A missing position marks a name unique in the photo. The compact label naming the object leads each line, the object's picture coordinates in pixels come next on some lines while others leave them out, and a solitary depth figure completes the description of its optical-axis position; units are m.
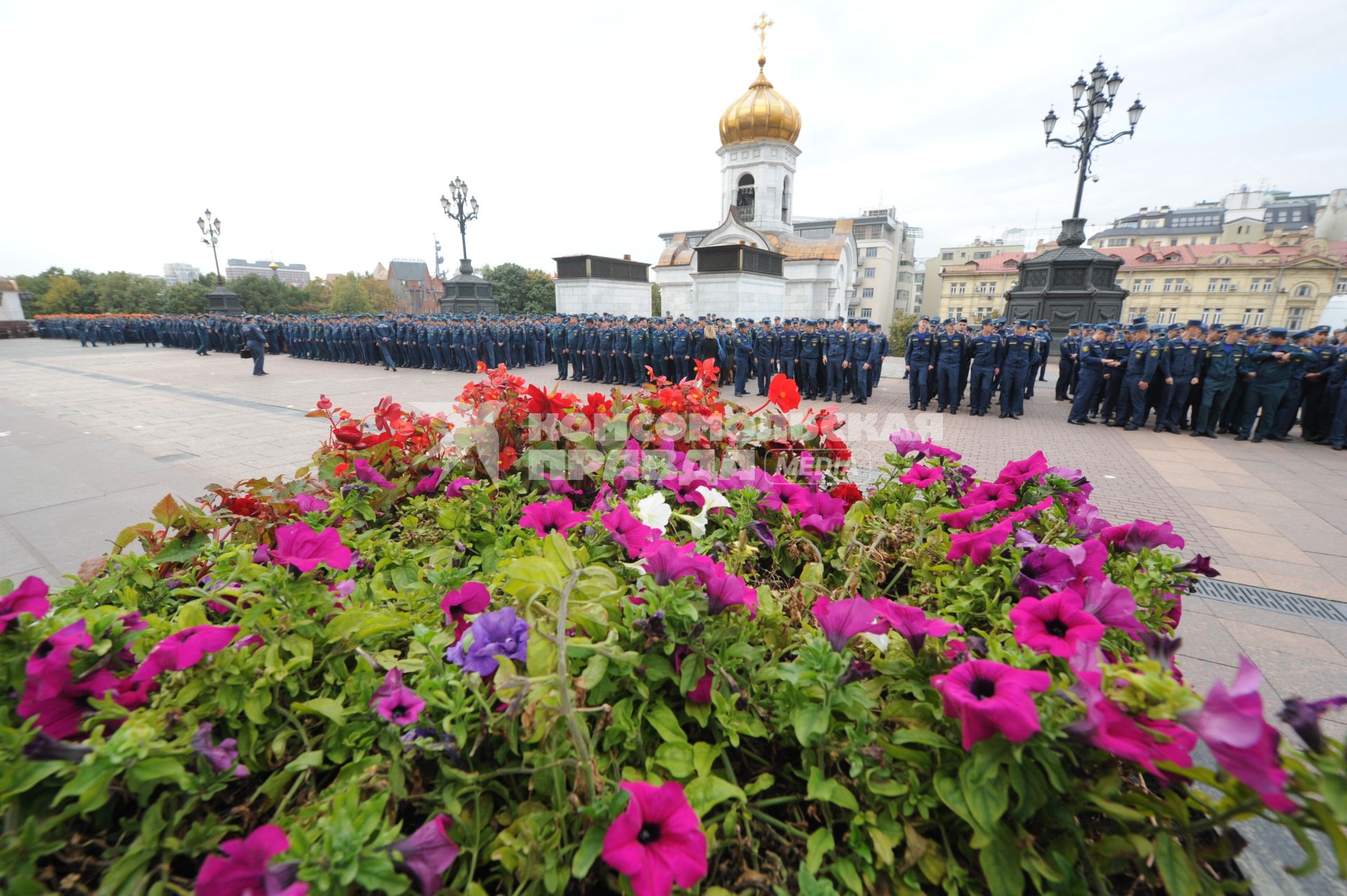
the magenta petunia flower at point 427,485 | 2.45
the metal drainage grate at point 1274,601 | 3.69
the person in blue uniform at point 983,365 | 10.49
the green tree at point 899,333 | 39.72
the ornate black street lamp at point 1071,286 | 15.16
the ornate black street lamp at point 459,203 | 22.98
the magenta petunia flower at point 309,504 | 2.09
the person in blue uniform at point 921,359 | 11.27
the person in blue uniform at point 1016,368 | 10.25
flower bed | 0.85
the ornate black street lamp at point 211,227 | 28.84
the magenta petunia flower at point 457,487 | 2.26
